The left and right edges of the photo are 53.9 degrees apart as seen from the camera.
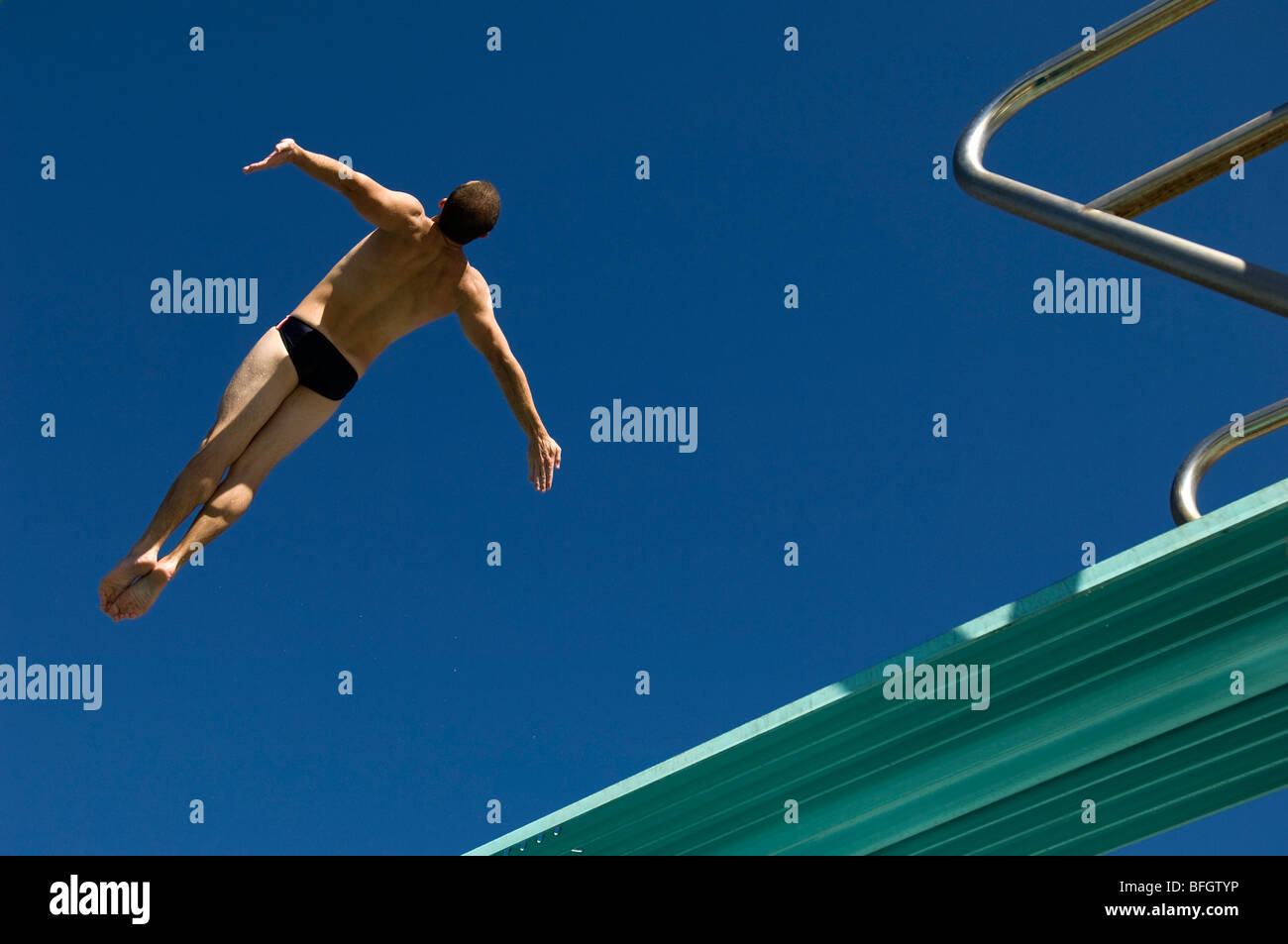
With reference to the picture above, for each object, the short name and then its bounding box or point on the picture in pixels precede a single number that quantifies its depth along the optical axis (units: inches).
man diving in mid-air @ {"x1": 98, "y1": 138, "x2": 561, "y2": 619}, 237.3
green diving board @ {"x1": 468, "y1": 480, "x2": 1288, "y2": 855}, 143.0
